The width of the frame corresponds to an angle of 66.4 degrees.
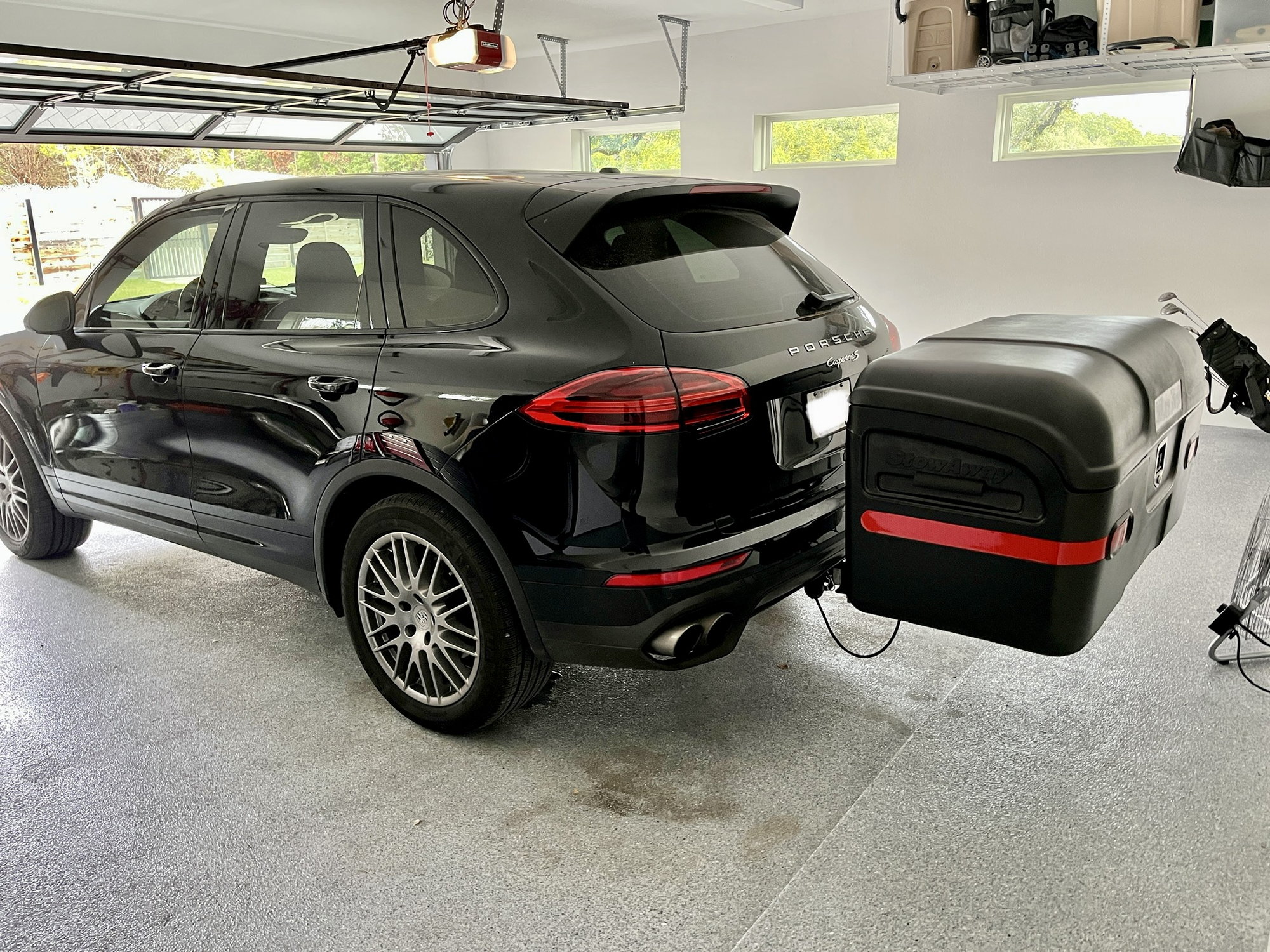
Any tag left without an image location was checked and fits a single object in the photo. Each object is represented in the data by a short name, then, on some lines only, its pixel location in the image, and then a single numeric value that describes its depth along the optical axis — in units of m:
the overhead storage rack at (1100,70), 5.73
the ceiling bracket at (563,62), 9.62
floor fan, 2.94
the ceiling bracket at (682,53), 9.13
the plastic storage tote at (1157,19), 5.60
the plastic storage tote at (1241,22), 5.53
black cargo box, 2.01
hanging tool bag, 6.51
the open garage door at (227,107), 5.76
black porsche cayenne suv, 2.28
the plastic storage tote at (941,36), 6.52
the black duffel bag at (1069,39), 6.20
